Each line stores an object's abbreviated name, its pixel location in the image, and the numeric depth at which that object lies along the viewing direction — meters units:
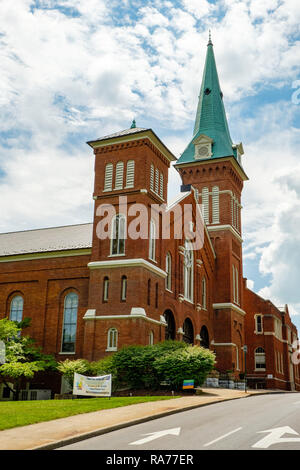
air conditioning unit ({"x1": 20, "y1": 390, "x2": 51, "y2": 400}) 32.97
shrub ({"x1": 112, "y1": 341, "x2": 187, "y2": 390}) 28.08
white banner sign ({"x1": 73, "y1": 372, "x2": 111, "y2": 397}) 22.92
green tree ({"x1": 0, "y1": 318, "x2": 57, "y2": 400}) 29.98
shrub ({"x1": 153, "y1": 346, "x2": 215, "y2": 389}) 27.19
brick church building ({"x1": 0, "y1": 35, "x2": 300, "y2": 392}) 31.97
